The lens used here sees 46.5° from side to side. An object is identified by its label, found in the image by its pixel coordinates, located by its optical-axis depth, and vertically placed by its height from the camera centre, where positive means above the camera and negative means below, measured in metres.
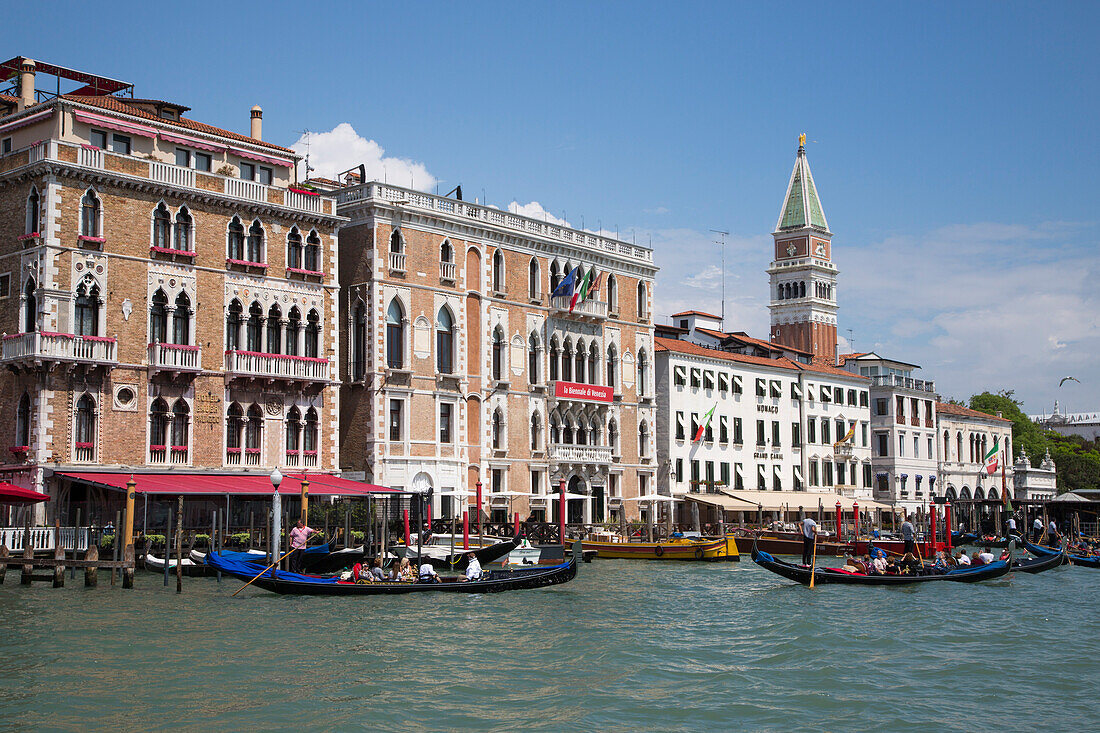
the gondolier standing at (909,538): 33.09 -1.56
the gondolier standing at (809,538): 31.02 -1.37
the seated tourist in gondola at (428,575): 27.05 -1.88
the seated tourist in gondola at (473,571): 27.58 -1.84
